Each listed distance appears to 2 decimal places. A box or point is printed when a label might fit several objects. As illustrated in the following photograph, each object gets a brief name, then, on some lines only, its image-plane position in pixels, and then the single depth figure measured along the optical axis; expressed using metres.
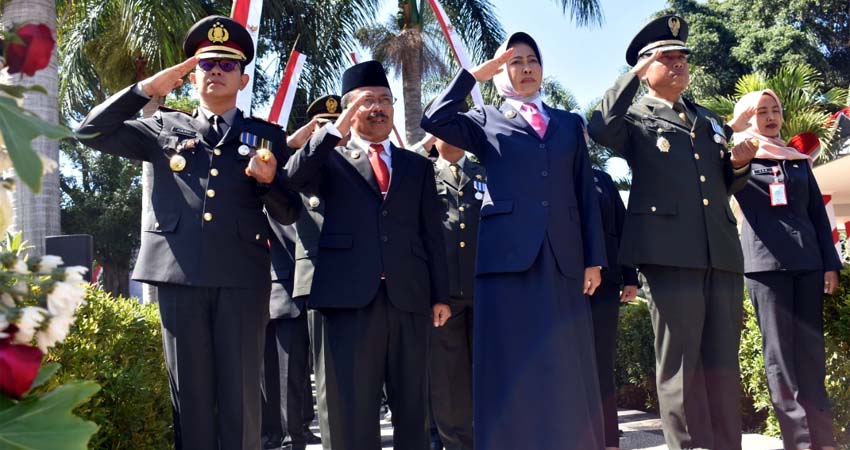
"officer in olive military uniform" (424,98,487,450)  5.75
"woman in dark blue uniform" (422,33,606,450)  3.99
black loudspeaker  6.35
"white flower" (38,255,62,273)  1.56
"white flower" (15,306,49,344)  1.41
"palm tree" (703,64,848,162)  14.00
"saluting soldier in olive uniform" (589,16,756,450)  4.41
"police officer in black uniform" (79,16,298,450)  3.87
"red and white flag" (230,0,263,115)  6.54
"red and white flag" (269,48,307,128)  7.16
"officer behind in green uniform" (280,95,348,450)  4.09
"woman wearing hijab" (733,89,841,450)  5.24
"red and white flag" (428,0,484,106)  7.16
